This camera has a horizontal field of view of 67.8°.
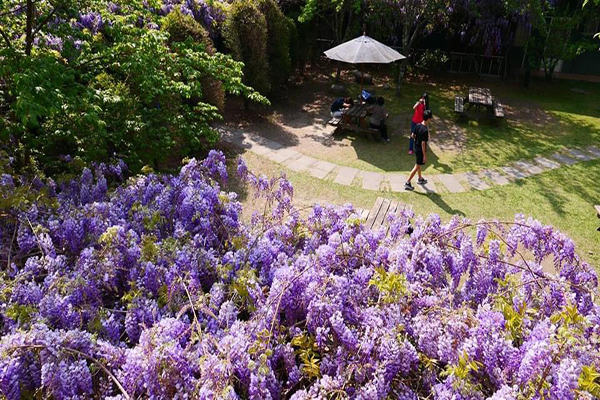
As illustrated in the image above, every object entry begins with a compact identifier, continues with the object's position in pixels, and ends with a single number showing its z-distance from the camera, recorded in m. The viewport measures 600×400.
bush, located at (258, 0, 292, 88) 13.16
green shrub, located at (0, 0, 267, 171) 4.39
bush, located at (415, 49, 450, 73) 17.64
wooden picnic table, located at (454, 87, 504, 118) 12.94
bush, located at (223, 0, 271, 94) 12.14
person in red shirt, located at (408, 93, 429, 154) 10.41
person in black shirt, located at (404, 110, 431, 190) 8.84
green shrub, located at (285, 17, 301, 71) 14.67
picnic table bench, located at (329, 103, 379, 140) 11.60
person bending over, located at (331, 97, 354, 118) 12.45
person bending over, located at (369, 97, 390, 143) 11.51
